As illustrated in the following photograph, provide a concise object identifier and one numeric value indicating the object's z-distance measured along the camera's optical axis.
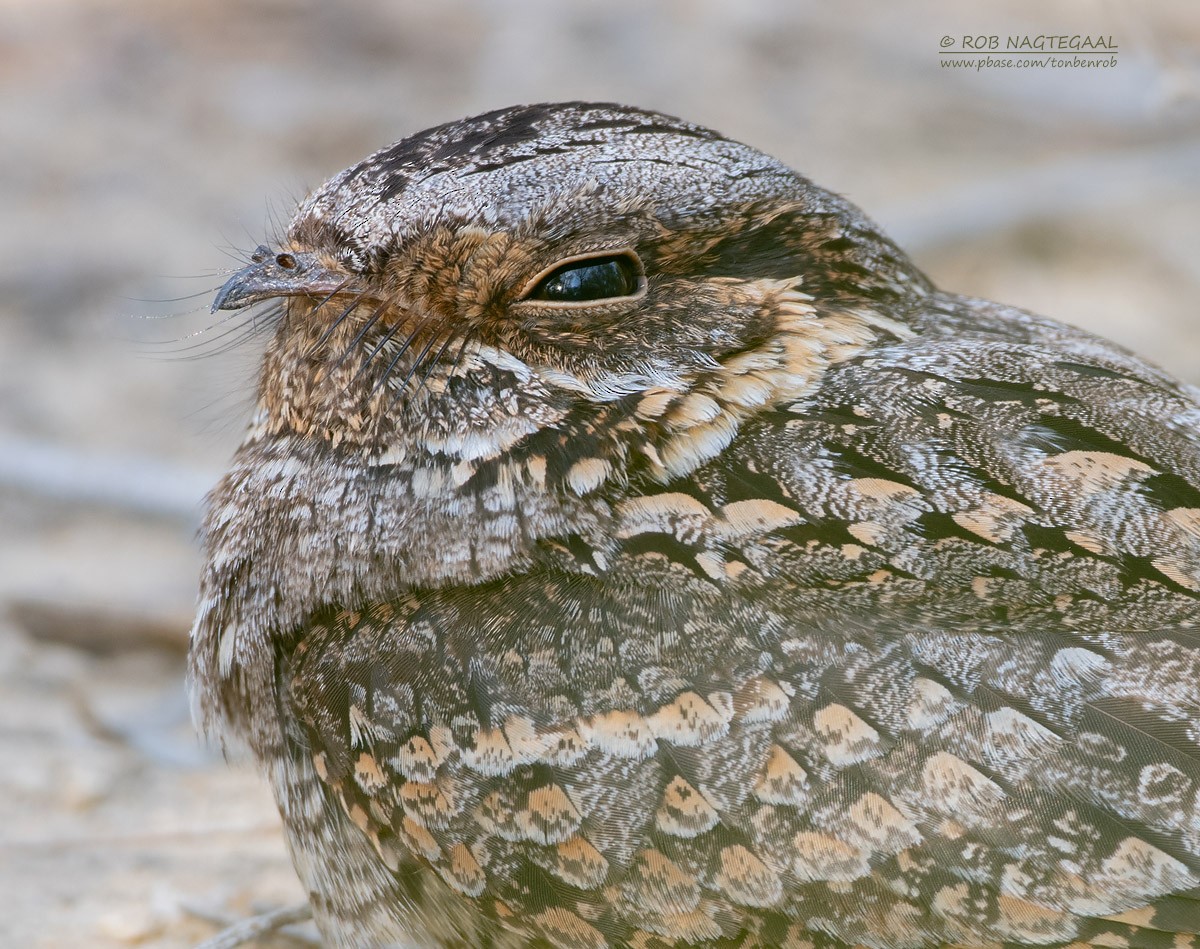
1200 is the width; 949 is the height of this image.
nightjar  3.52
